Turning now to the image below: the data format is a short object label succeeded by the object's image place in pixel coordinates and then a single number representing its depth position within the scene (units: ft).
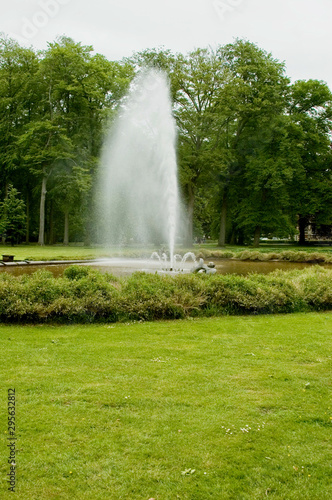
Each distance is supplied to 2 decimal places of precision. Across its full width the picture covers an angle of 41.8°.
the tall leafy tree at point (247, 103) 128.47
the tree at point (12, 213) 110.44
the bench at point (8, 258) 65.21
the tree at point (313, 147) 135.44
